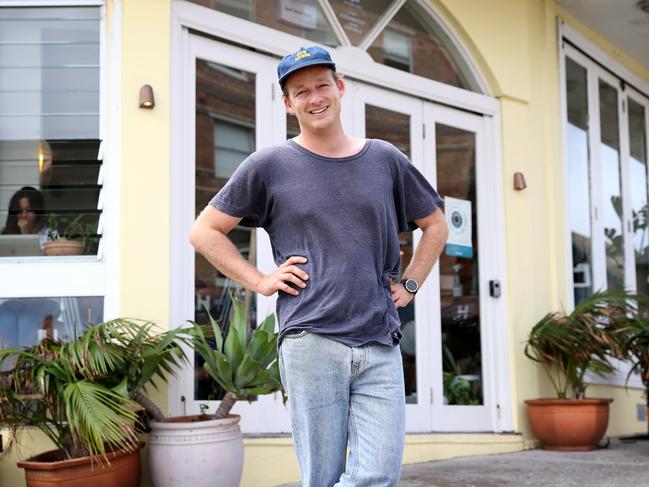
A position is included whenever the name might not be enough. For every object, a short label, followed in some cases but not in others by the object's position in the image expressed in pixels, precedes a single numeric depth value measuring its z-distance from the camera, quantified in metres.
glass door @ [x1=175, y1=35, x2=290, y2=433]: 4.85
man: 2.34
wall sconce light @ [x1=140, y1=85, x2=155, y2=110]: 4.66
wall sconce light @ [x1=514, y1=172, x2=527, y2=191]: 6.53
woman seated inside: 4.73
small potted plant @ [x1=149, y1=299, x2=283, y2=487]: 4.13
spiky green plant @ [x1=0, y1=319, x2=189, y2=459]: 3.80
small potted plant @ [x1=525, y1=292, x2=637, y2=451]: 6.13
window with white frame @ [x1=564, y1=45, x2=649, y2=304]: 7.52
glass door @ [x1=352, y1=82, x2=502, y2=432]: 5.96
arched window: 5.43
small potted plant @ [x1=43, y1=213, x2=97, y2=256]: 4.72
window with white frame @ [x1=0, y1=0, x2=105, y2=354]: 4.64
